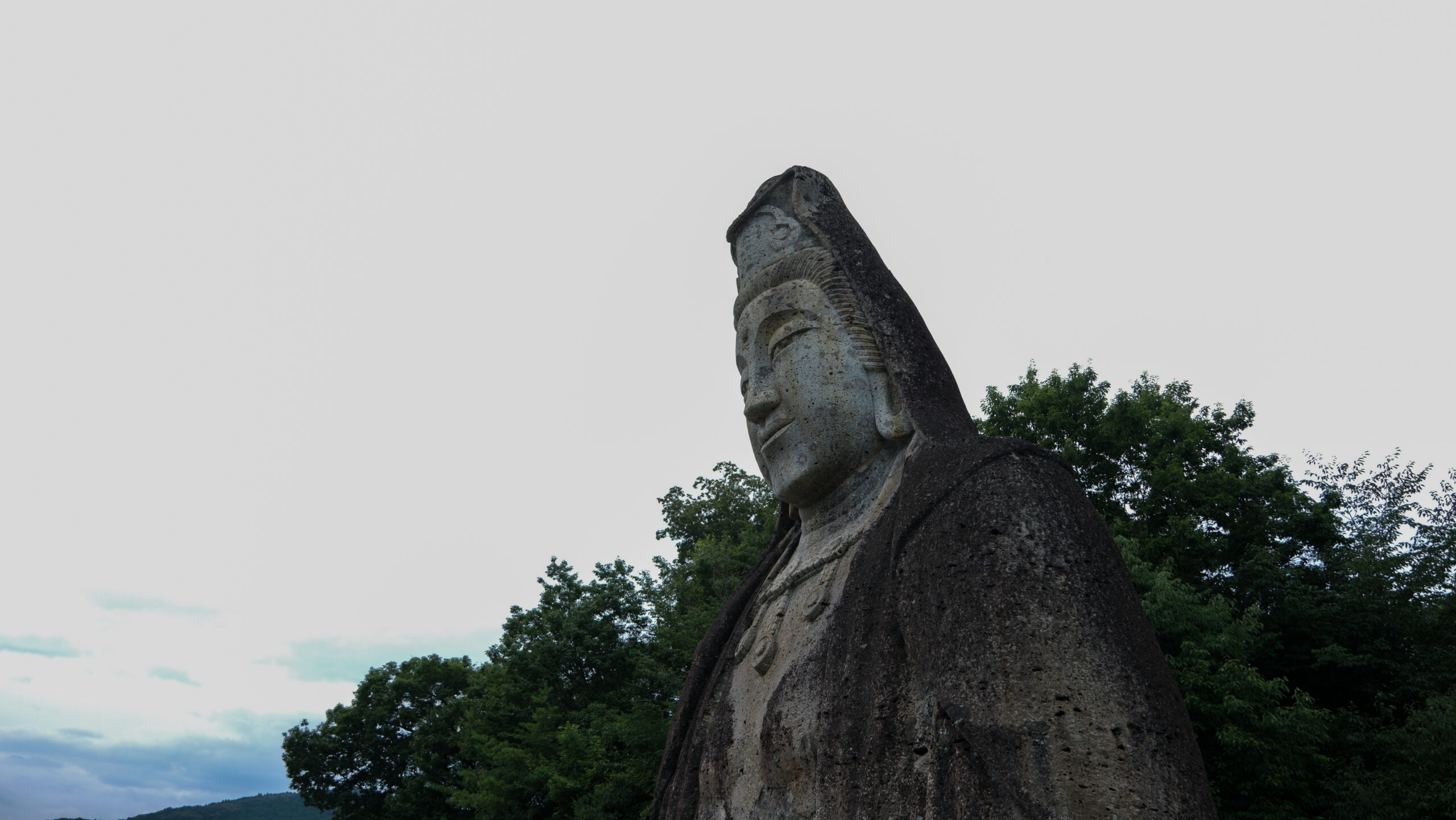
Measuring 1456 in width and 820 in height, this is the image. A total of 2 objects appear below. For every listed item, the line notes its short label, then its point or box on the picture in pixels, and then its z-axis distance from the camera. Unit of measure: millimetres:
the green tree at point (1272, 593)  13500
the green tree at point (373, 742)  33250
